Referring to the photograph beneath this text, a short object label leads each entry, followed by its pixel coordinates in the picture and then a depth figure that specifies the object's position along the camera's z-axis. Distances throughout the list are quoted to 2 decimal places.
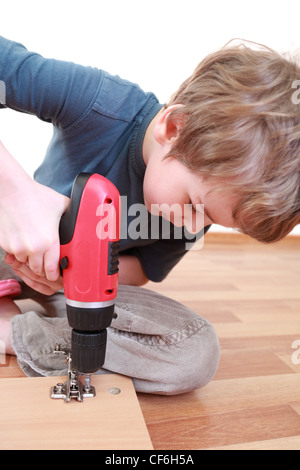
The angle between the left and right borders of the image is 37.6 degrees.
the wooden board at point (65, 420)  0.58
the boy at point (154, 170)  0.64
